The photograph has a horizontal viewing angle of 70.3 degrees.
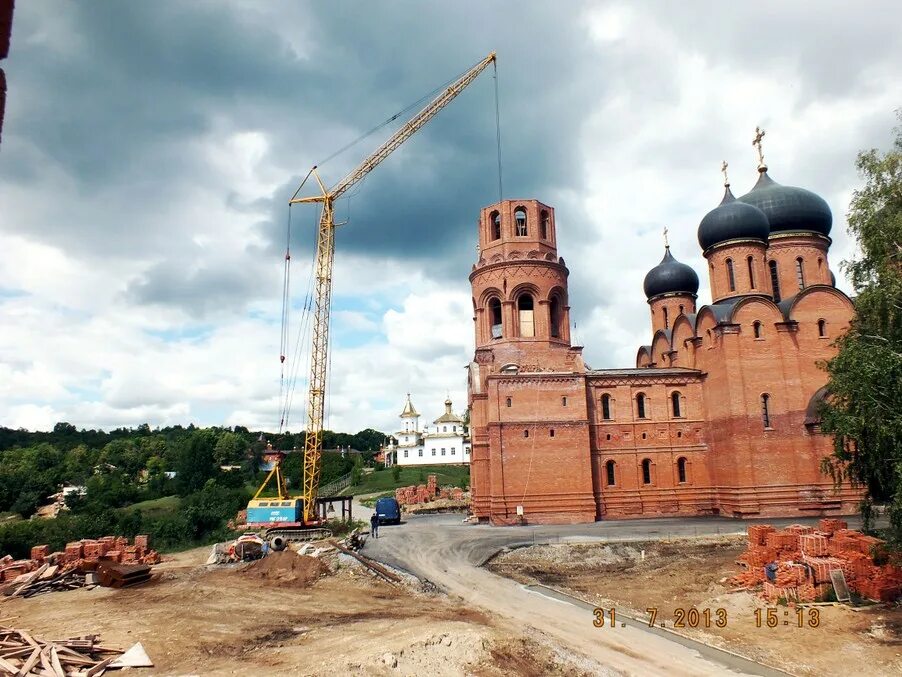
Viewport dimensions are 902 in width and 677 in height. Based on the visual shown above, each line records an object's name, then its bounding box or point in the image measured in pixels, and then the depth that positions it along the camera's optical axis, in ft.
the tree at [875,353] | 39.88
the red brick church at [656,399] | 87.97
